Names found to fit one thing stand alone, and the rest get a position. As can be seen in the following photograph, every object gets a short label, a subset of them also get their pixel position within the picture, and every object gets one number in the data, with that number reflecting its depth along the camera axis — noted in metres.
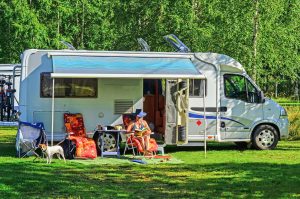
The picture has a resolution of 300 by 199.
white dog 12.76
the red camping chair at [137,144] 14.25
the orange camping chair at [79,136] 13.89
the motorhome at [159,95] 14.40
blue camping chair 14.00
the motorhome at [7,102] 20.64
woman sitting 14.18
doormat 13.35
